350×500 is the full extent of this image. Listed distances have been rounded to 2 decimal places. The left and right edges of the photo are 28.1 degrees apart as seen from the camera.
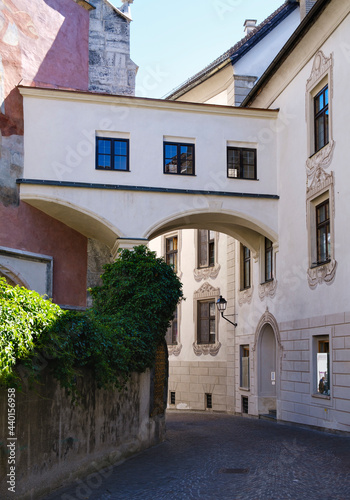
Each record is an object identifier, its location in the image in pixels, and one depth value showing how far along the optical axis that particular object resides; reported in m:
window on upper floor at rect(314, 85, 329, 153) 18.95
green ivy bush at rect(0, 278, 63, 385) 7.19
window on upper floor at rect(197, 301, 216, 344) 29.61
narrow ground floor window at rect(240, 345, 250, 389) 25.44
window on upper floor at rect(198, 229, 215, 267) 29.92
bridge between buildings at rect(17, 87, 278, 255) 20.62
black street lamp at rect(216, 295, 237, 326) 24.42
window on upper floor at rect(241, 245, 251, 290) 25.96
